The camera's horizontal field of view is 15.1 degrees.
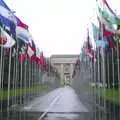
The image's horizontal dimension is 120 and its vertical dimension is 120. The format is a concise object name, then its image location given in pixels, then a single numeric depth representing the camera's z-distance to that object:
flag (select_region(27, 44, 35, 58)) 50.28
